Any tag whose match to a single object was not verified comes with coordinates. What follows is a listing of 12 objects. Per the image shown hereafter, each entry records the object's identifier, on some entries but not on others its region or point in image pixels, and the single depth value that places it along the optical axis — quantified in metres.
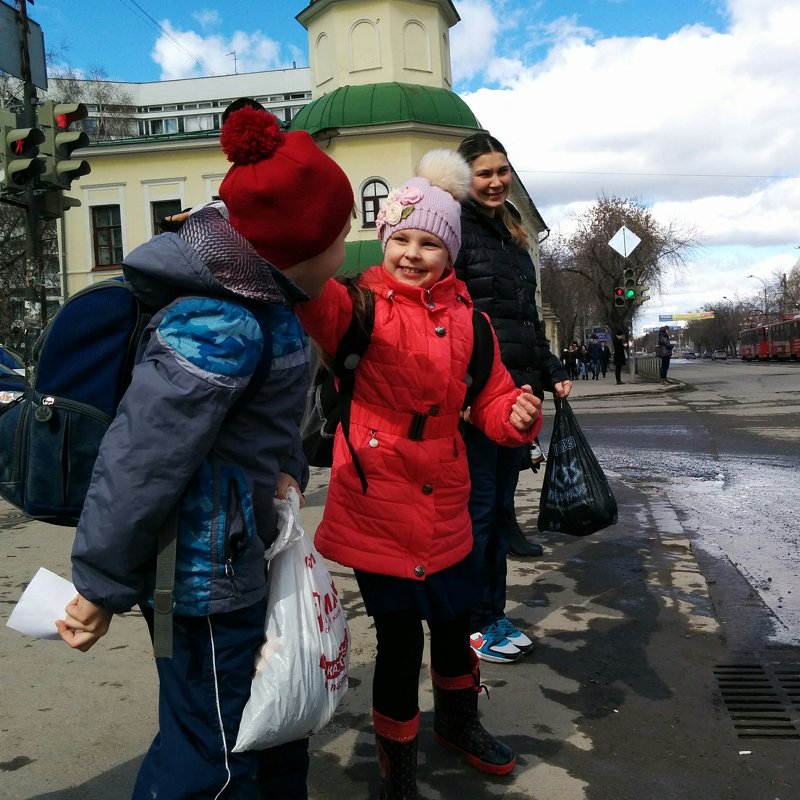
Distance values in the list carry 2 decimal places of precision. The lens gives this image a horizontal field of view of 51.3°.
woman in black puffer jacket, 3.21
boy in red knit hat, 1.49
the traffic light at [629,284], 22.34
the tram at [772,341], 55.06
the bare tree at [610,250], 45.97
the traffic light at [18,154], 7.95
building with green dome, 26.27
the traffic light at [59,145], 8.24
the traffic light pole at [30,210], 8.30
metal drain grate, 2.74
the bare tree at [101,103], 44.56
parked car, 9.19
